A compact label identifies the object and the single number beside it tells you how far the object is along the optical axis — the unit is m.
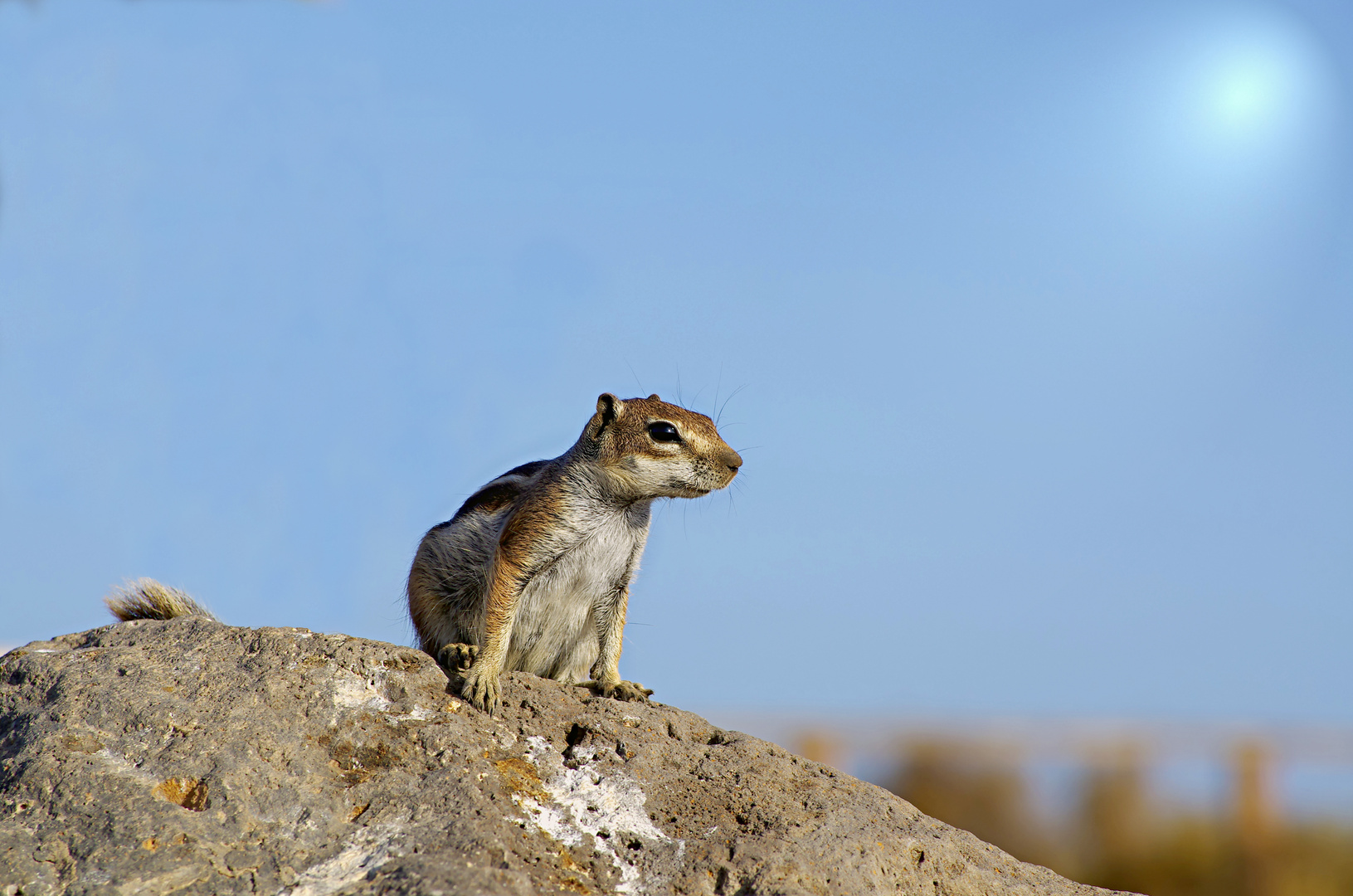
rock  7.73
